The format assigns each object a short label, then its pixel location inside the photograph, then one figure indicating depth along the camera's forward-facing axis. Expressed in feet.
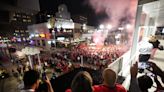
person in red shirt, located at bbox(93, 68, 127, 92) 3.56
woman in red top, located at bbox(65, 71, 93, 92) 2.92
